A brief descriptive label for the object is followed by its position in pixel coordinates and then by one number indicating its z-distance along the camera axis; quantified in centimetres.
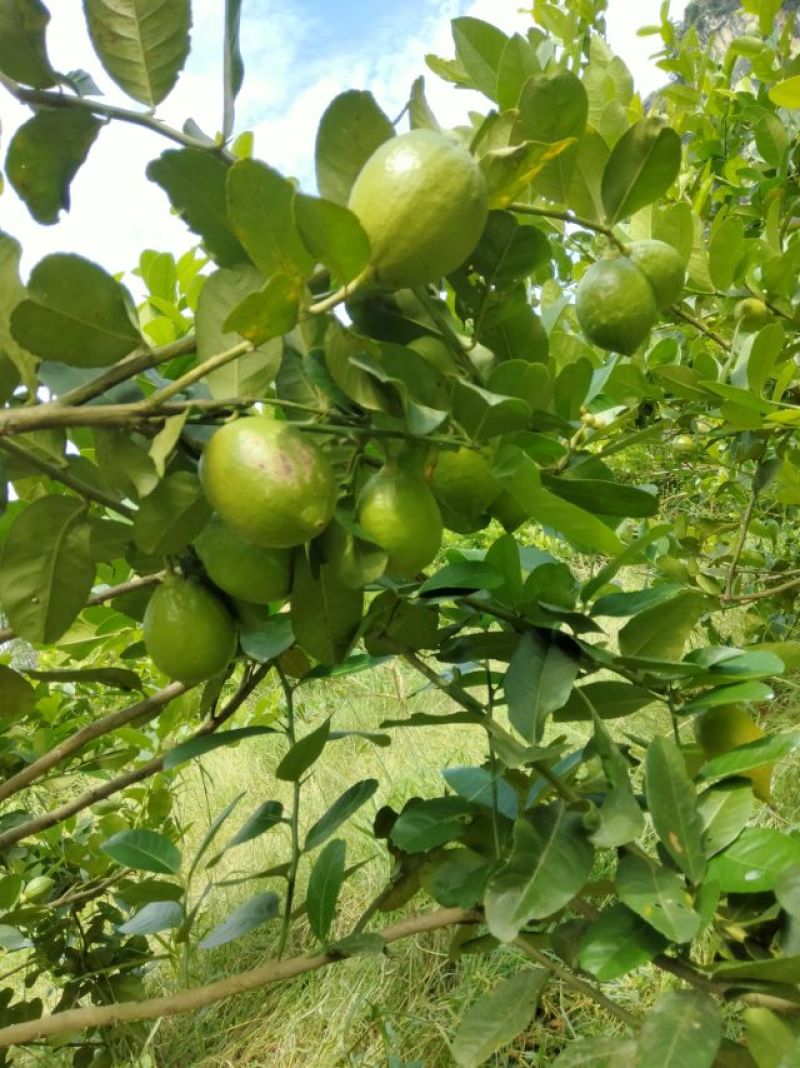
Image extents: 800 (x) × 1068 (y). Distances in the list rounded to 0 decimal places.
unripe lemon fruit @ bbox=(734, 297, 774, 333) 110
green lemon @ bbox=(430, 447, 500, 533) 57
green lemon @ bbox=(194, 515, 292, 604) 55
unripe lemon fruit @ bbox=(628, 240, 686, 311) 69
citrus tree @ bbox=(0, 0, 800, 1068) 46
